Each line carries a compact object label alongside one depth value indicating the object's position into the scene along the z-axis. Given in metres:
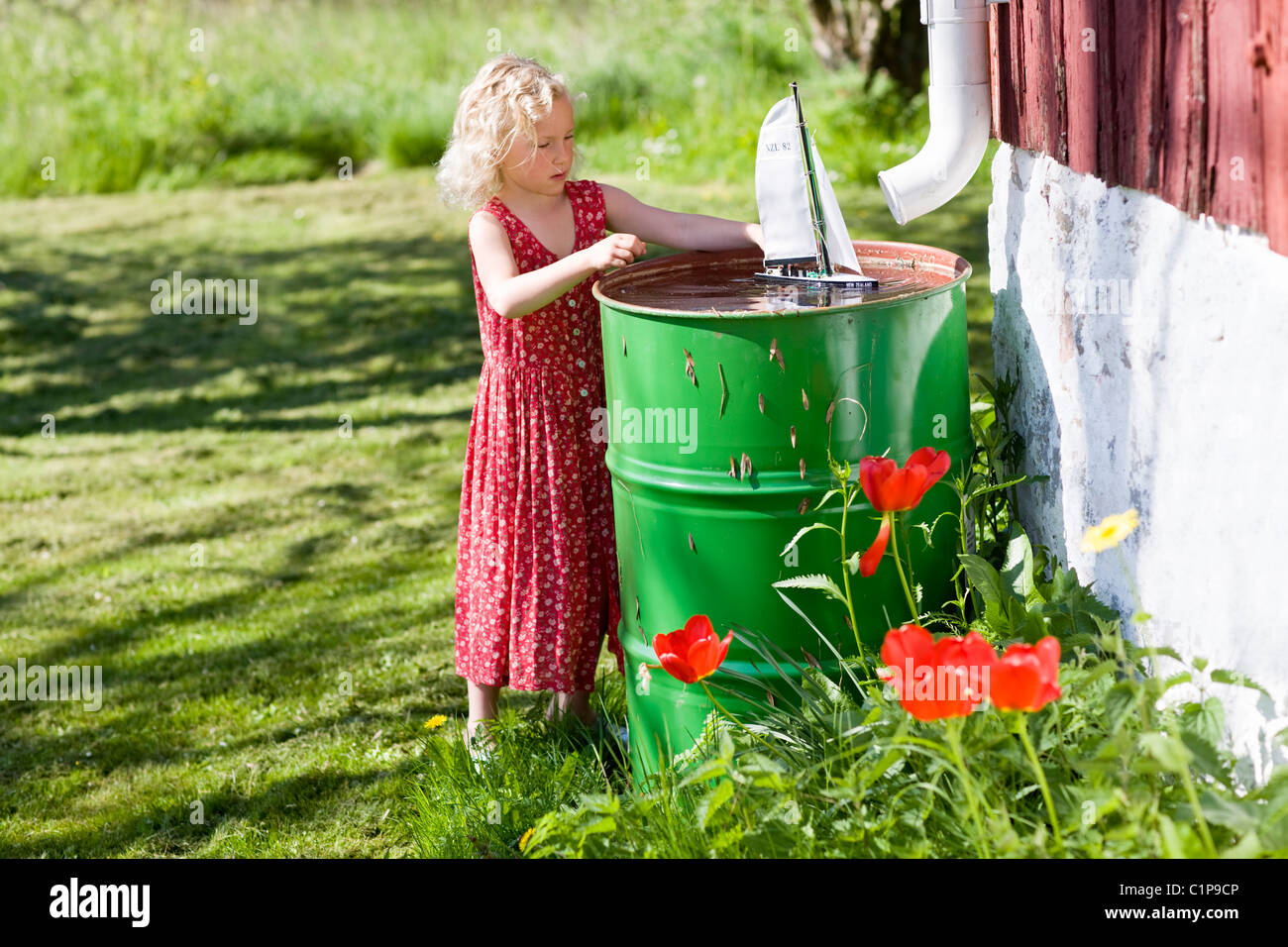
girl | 2.88
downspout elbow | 2.96
